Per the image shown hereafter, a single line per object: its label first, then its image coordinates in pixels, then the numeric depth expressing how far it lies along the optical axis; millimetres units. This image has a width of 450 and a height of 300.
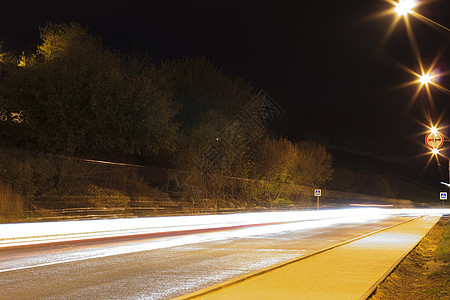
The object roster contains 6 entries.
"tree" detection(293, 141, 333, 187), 56531
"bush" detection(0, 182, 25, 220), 19891
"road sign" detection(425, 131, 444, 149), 19609
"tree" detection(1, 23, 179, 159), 26984
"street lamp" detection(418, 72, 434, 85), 17641
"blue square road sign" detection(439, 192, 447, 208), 65750
